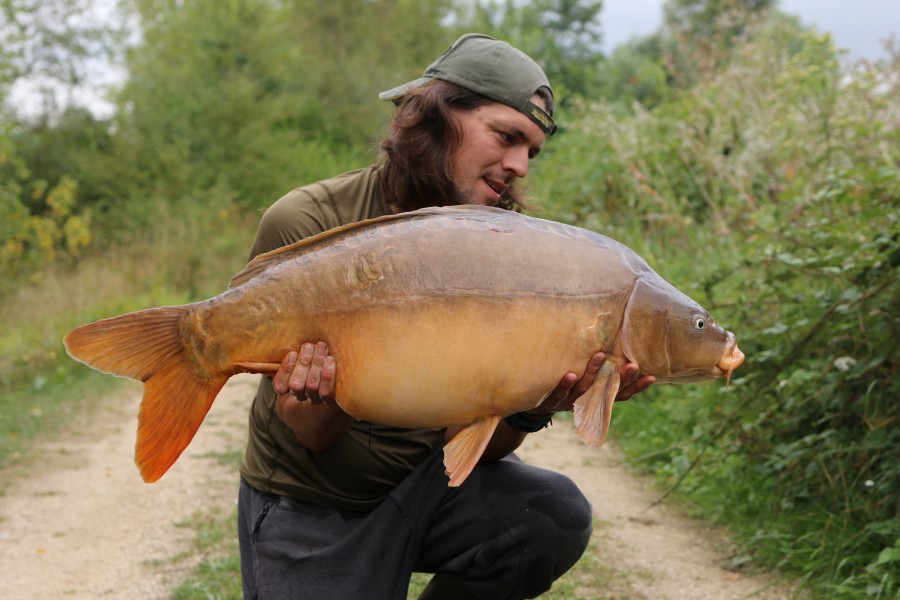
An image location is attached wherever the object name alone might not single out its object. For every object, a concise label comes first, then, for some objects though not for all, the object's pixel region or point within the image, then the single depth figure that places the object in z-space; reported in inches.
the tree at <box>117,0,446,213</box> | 613.3
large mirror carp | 67.2
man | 87.7
